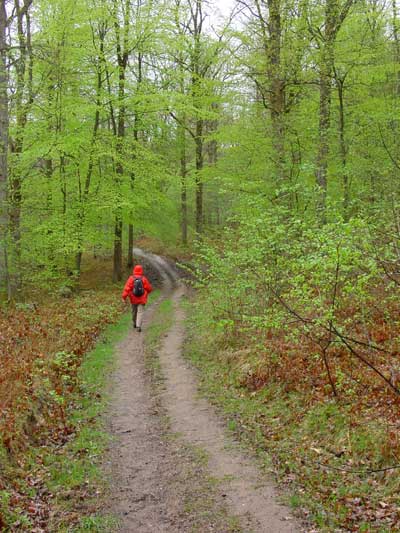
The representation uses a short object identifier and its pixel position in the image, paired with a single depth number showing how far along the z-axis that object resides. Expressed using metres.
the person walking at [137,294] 15.20
